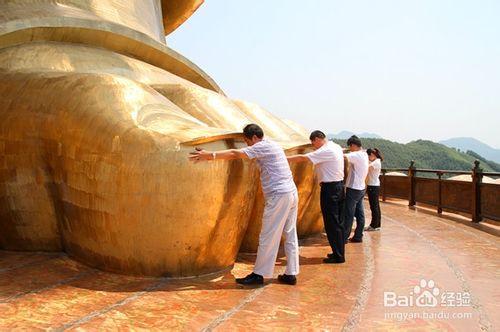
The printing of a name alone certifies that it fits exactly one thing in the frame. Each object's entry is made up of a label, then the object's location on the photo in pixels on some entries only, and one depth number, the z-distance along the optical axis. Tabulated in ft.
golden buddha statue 12.65
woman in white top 24.77
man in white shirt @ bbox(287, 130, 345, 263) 15.93
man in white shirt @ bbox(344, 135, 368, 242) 18.67
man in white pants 13.15
